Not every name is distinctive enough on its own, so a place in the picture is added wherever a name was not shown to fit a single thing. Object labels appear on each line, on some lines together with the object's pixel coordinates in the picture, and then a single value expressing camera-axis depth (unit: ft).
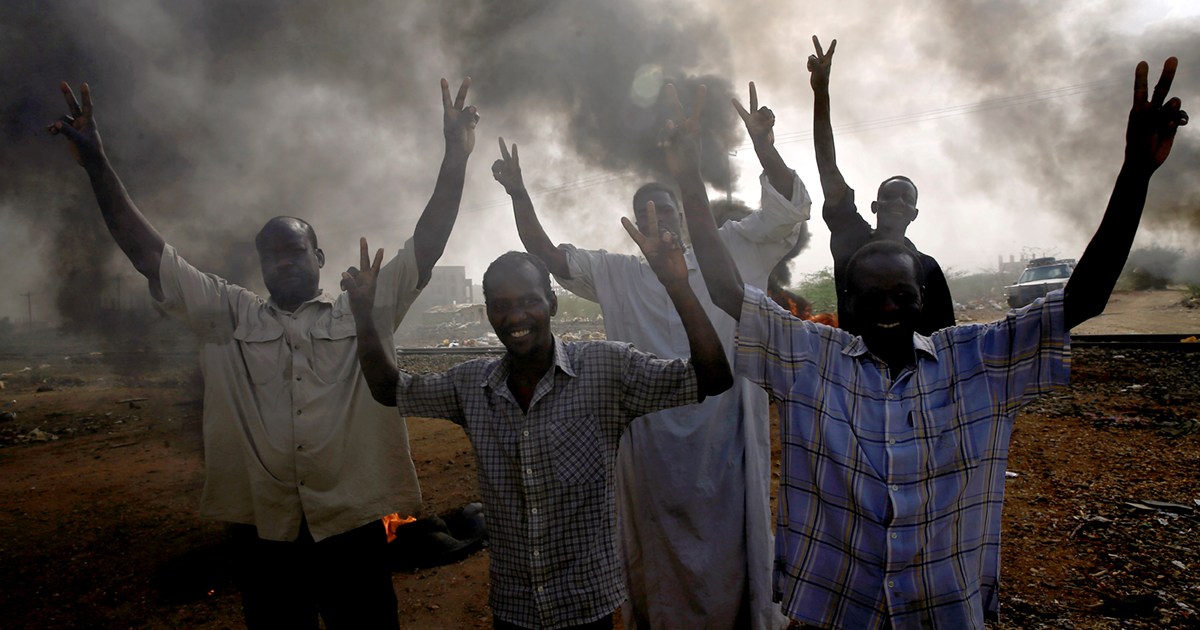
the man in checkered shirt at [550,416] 5.96
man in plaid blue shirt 5.19
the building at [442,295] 101.60
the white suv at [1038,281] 59.06
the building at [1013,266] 155.53
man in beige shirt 7.01
